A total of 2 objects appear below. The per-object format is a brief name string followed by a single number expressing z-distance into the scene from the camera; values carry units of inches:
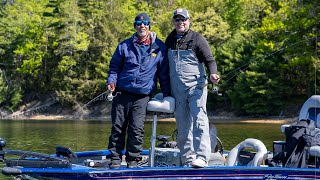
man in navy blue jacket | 688.4
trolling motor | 720.3
